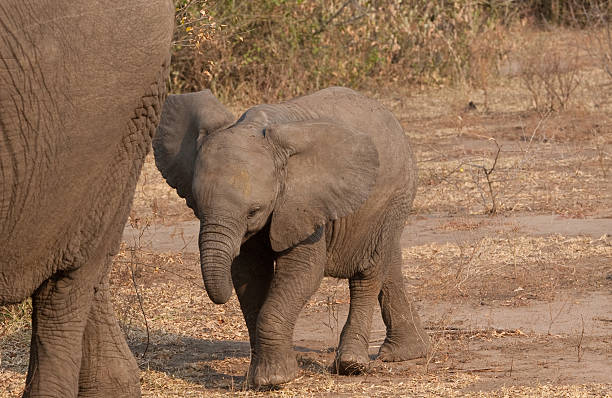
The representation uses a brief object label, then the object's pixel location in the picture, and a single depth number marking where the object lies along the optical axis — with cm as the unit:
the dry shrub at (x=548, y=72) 2891
